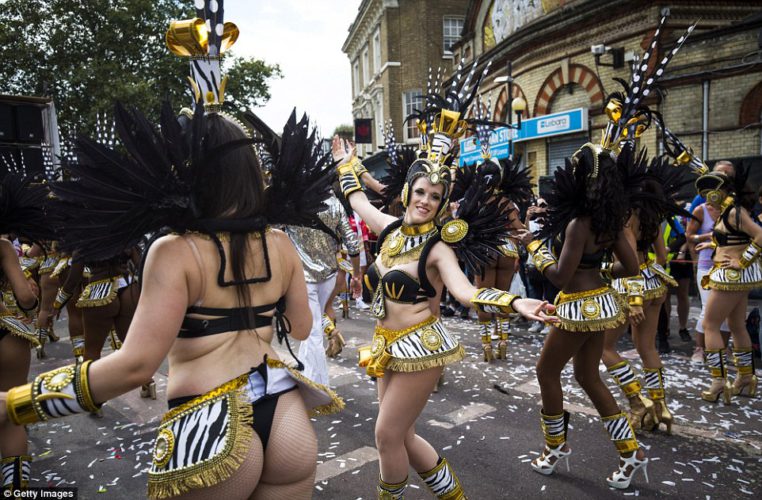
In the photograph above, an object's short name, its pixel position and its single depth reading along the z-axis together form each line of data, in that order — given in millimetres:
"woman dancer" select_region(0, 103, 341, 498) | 1726
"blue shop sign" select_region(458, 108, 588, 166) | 16672
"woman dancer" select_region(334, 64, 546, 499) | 3090
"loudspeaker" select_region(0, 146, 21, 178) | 11387
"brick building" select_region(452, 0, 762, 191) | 13148
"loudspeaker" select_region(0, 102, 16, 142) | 11453
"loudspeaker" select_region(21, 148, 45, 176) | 11766
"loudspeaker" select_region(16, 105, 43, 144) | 11680
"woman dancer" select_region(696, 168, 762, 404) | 5438
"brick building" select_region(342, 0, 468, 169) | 35312
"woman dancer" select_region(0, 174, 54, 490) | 3486
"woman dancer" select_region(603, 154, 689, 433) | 4594
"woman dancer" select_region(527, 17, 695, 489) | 3830
